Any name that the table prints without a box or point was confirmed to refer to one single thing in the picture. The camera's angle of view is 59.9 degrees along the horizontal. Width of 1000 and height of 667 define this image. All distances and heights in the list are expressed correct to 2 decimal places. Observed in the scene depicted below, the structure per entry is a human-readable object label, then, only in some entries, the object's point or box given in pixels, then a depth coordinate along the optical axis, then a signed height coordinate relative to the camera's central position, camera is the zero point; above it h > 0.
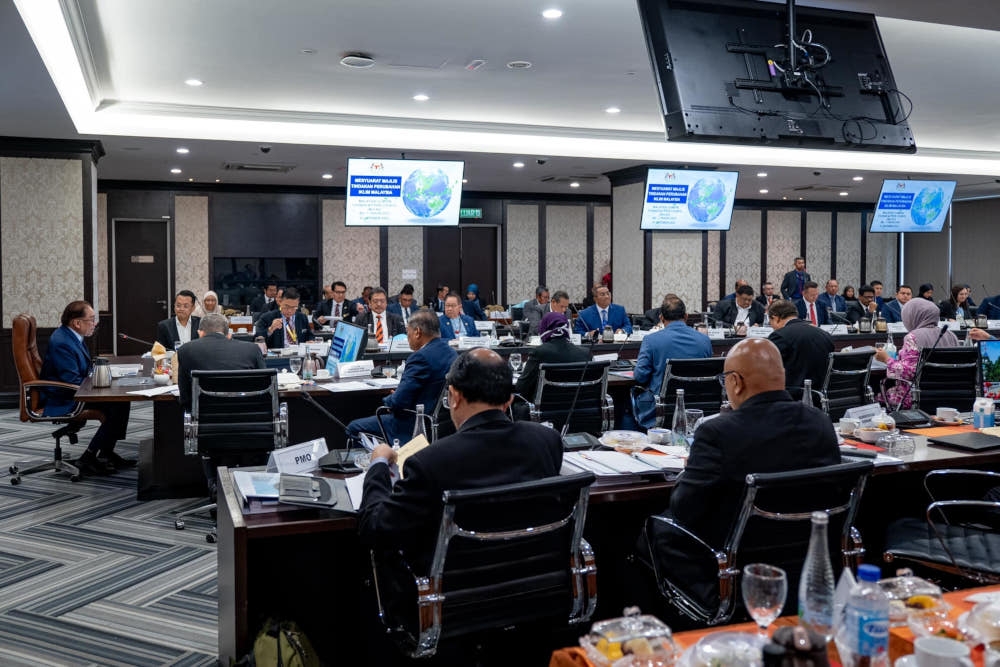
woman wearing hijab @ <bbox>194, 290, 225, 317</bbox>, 8.27 -0.17
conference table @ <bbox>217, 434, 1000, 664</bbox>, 2.37 -0.87
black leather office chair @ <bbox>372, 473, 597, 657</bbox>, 2.10 -0.72
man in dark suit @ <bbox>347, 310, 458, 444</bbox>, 4.38 -0.43
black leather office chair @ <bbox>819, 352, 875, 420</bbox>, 5.66 -0.63
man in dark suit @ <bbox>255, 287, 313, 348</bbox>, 7.41 -0.35
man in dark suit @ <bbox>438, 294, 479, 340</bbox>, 8.63 -0.37
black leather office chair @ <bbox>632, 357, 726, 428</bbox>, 5.18 -0.60
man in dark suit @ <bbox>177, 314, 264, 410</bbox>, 4.81 -0.39
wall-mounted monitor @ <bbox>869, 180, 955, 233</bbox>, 12.25 +1.19
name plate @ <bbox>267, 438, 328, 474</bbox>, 2.77 -0.56
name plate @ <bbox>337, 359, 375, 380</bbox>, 5.91 -0.57
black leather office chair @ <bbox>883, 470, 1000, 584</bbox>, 2.66 -0.85
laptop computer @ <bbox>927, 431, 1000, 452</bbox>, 3.28 -0.59
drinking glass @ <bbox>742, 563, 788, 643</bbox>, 1.60 -0.57
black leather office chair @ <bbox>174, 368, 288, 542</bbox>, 4.62 -0.71
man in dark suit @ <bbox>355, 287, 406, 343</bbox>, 8.19 -0.34
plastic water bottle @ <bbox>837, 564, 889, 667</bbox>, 1.42 -0.56
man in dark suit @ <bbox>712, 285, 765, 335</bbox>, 10.06 -0.28
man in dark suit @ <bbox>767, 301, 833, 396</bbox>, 5.46 -0.41
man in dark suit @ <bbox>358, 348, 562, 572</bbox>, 2.12 -0.45
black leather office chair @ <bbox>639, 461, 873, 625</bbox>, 2.29 -0.67
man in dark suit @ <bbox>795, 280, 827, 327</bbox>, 10.25 -0.25
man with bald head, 2.33 -0.45
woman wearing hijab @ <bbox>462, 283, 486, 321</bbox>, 13.93 -0.33
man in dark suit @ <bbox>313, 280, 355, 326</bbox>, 11.04 -0.32
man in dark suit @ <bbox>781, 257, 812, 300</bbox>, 14.96 +0.06
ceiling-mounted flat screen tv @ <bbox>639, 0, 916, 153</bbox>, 3.83 +0.97
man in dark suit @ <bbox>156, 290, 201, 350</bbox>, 7.23 -0.35
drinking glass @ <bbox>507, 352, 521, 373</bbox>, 6.34 -0.55
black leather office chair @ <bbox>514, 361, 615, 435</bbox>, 5.22 -0.69
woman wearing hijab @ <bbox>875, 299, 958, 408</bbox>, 5.78 -0.36
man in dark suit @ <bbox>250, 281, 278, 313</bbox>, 12.08 -0.24
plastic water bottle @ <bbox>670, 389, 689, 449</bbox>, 3.30 -0.52
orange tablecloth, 1.59 -0.68
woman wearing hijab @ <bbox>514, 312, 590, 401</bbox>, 5.29 -0.42
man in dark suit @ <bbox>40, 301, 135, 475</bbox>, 5.87 -0.63
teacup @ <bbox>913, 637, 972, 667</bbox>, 1.31 -0.56
